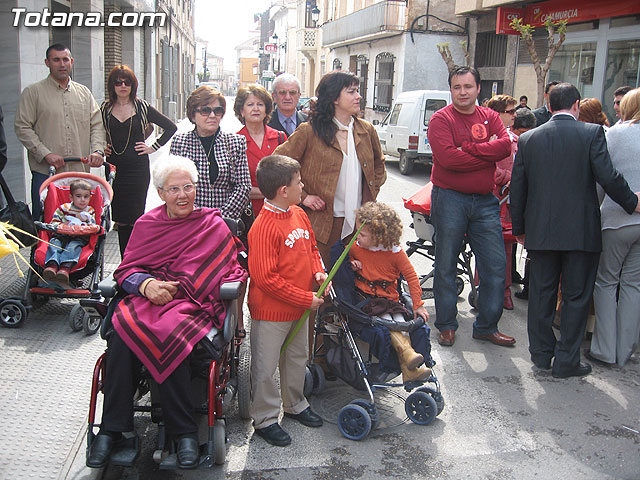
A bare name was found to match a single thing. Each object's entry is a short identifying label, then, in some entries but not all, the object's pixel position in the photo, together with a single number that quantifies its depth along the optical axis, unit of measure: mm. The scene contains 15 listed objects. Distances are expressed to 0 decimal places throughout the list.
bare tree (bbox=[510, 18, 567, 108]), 17359
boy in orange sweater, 3701
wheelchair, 3250
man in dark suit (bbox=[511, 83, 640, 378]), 4645
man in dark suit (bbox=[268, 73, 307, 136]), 5980
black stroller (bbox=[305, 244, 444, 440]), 3869
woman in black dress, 6625
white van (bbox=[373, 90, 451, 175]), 16875
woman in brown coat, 4590
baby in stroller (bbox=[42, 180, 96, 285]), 5363
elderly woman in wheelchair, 3244
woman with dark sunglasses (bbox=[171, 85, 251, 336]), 4742
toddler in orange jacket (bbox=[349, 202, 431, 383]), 4203
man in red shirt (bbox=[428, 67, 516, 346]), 5055
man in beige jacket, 6359
